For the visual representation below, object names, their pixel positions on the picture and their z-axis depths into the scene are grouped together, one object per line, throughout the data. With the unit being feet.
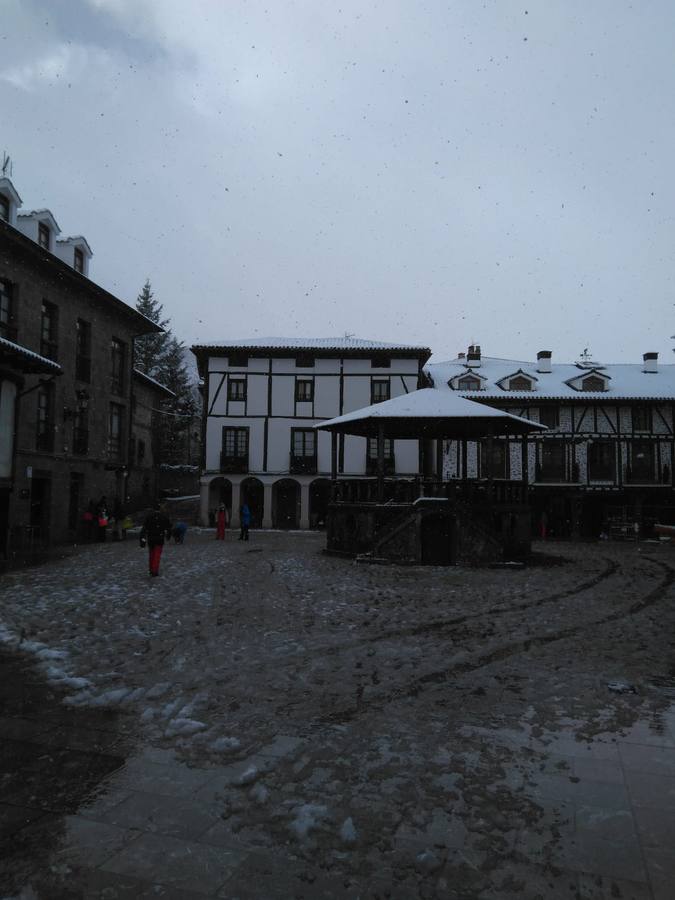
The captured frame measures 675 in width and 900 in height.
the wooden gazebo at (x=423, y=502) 52.08
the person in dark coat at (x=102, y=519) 72.74
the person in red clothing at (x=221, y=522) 75.72
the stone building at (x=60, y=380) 62.95
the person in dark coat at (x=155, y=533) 40.06
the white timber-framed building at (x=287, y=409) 109.09
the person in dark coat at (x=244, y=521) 76.33
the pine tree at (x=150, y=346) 175.22
